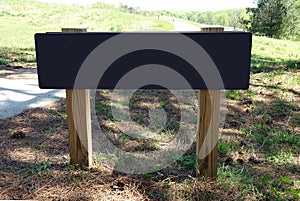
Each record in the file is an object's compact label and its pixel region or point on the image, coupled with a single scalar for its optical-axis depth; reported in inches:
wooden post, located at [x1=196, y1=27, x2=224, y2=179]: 85.5
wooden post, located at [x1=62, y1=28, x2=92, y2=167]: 89.5
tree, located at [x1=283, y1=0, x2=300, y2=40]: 1083.9
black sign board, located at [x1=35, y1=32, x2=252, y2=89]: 80.5
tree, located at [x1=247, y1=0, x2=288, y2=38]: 1039.0
